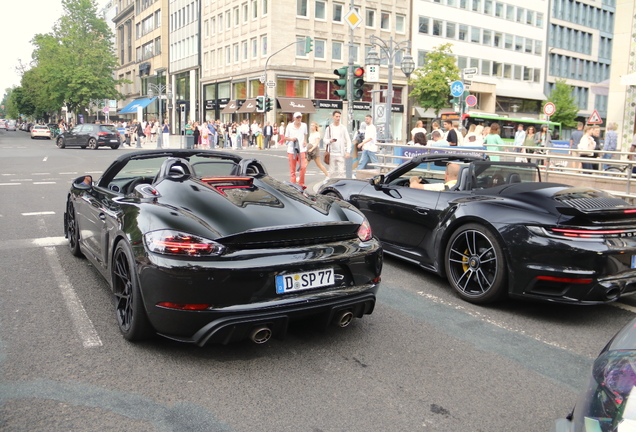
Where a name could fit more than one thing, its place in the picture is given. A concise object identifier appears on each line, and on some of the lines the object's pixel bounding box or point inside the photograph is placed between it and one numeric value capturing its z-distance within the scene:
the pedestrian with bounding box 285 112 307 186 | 14.41
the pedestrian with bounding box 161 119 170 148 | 38.75
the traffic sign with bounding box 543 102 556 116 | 27.07
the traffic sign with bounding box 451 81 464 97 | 19.68
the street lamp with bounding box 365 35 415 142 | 18.72
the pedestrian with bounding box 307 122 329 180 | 15.19
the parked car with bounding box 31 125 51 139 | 57.28
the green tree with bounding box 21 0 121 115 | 58.94
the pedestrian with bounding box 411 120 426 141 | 15.73
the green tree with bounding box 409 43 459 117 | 50.00
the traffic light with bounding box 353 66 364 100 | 16.78
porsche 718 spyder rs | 3.51
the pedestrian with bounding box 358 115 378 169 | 16.31
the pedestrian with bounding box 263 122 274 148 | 39.81
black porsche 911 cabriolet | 4.59
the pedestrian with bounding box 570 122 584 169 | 20.96
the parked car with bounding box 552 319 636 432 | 1.66
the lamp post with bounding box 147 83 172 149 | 38.91
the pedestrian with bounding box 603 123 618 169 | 17.82
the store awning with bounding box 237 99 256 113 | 50.50
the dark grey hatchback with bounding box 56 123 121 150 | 35.53
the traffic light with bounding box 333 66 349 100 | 17.14
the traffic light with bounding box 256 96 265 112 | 39.31
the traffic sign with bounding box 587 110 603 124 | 25.12
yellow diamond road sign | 18.02
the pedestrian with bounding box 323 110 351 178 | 14.85
